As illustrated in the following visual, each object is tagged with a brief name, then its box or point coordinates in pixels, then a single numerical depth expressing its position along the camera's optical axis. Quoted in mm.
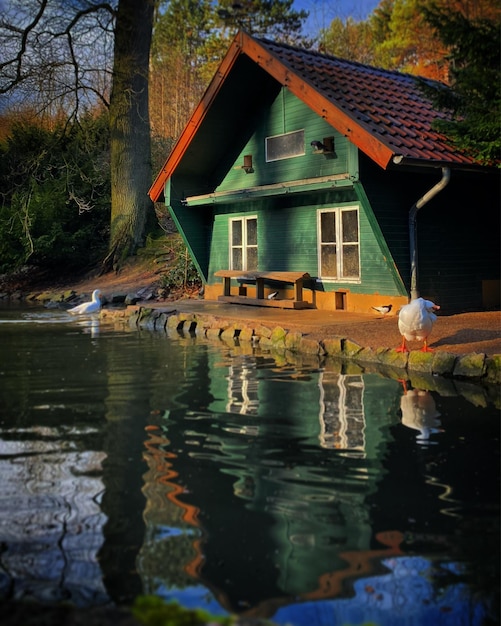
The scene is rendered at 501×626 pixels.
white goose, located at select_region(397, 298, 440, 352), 8773
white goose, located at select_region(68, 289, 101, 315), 16094
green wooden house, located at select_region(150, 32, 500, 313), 12047
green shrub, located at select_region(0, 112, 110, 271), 23078
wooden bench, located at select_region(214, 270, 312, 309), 13992
